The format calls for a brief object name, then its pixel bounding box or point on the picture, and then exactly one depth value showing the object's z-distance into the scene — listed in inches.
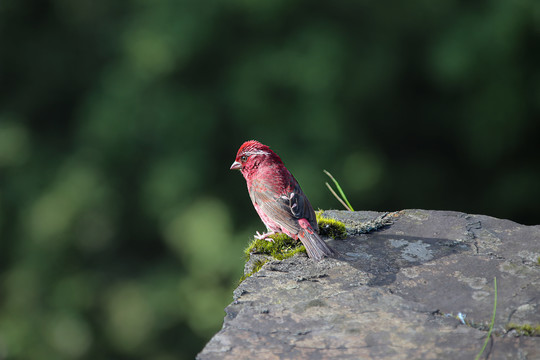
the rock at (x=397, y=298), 185.2
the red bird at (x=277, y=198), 255.0
